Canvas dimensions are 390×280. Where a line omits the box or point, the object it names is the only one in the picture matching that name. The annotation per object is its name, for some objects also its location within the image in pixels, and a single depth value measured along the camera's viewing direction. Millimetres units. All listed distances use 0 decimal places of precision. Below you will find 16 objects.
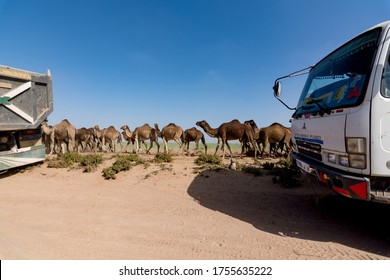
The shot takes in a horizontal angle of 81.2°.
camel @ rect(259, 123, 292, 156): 12953
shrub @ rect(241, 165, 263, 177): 8236
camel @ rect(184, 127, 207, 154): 16500
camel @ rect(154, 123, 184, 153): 16438
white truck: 2865
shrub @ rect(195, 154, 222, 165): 9930
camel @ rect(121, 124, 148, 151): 20578
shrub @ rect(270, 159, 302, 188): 7000
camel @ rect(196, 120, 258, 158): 12727
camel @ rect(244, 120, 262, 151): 14211
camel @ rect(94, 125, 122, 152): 19328
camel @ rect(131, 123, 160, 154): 17438
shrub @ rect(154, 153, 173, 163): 10273
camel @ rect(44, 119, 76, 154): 15234
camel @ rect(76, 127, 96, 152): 19906
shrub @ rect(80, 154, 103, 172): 9203
